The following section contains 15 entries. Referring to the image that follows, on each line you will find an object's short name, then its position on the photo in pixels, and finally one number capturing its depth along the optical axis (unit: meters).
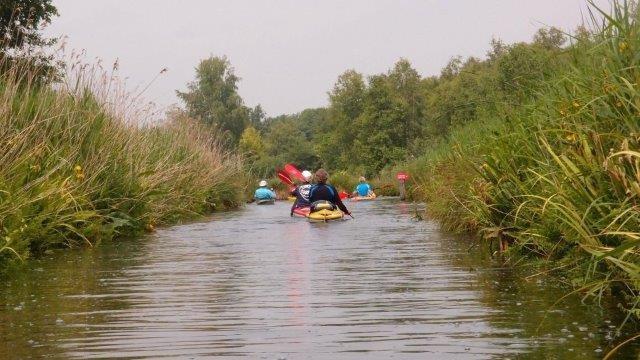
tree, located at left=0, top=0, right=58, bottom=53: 29.97
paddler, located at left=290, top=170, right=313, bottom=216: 25.05
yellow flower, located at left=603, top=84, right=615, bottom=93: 7.44
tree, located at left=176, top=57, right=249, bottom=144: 104.56
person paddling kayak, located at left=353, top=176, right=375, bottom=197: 41.69
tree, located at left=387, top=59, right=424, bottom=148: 91.81
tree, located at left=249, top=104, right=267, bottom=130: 135.62
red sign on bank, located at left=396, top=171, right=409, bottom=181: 37.88
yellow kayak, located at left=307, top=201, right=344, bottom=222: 21.66
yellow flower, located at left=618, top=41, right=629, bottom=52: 7.67
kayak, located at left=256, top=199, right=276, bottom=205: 40.16
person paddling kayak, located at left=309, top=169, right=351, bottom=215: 22.64
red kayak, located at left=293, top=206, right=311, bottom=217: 23.74
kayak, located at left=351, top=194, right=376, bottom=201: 40.88
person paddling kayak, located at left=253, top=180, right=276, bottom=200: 40.44
